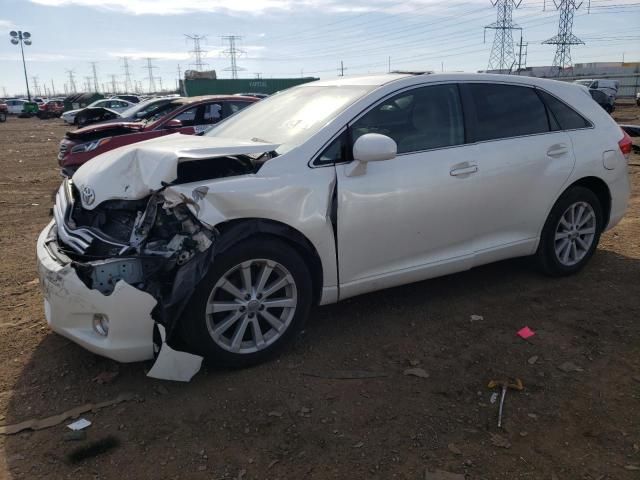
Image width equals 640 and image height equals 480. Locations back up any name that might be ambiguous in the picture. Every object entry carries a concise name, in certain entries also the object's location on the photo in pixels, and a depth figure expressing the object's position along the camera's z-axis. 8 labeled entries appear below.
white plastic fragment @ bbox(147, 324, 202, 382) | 3.03
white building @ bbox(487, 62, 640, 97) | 50.31
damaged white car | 3.06
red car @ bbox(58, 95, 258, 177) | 8.93
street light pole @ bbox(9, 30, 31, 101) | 59.22
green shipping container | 36.59
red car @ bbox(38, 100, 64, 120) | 43.50
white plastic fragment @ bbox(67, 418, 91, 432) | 2.87
